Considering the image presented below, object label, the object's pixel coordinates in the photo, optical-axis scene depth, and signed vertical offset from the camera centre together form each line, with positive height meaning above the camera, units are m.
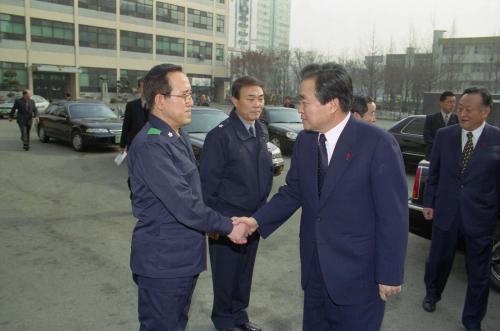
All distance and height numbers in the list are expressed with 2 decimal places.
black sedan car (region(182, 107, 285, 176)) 9.38 -0.64
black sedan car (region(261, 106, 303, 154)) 13.30 -0.72
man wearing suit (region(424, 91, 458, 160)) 7.23 -0.19
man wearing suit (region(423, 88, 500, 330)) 3.52 -0.70
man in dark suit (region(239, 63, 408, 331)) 2.31 -0.53
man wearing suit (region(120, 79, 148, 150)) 6.61 -0.35
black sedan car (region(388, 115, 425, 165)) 10.48 -0.74
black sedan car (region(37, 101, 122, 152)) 13.55 -0.93
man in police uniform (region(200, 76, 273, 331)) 3.39 -0.64
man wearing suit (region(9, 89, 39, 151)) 13.64 -0.65
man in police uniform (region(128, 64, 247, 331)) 2.38 -0.61
